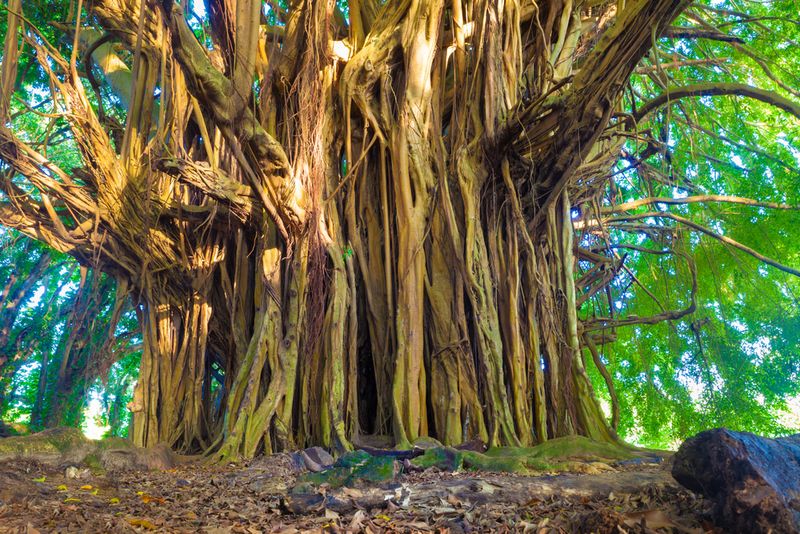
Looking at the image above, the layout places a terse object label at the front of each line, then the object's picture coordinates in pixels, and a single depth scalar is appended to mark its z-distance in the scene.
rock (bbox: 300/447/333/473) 3.10
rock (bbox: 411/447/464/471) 2.77
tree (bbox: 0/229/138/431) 7.14
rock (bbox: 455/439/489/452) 3.35
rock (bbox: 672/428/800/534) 1.38
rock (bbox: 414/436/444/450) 3.28
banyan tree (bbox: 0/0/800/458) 3.68
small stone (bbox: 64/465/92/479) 2.55
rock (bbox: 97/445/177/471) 2.96
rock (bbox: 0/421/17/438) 5.69
